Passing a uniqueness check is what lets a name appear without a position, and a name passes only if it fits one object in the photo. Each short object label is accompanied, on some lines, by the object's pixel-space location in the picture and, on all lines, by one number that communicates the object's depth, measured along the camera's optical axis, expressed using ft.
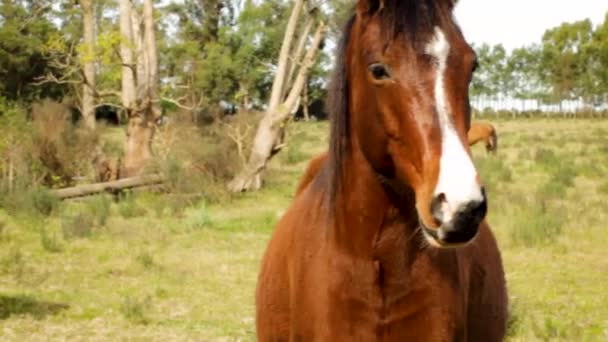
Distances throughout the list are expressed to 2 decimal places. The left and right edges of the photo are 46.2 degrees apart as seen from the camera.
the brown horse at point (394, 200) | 6.33
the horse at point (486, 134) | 72.98
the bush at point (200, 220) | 36.22
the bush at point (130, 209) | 39.11
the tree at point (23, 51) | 95.09
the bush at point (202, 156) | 46.29
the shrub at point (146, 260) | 27.71
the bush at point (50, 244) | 29.94
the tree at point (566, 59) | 173.17
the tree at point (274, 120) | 50.19
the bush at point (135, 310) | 21.16
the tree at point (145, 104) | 53.31
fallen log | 43.98
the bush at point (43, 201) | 38.78
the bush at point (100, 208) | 36.26
